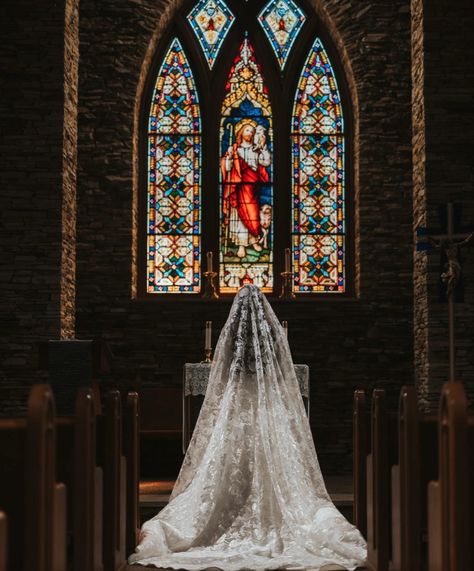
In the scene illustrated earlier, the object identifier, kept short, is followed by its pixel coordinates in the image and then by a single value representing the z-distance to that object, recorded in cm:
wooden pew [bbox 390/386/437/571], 423
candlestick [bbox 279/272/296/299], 1246
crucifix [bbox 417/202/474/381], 1018
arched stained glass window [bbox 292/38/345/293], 1285
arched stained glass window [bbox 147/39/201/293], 1285
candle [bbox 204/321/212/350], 1033
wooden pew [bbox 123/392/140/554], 598
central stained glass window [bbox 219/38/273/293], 1292
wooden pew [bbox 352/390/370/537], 577
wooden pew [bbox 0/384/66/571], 340
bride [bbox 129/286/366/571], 580
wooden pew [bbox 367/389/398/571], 493
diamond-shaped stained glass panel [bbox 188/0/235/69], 1327
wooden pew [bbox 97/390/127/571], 506
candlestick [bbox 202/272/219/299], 1242
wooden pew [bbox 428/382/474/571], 336
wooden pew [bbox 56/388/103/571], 416
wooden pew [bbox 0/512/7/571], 289
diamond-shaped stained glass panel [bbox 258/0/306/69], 1328
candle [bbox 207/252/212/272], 1221
